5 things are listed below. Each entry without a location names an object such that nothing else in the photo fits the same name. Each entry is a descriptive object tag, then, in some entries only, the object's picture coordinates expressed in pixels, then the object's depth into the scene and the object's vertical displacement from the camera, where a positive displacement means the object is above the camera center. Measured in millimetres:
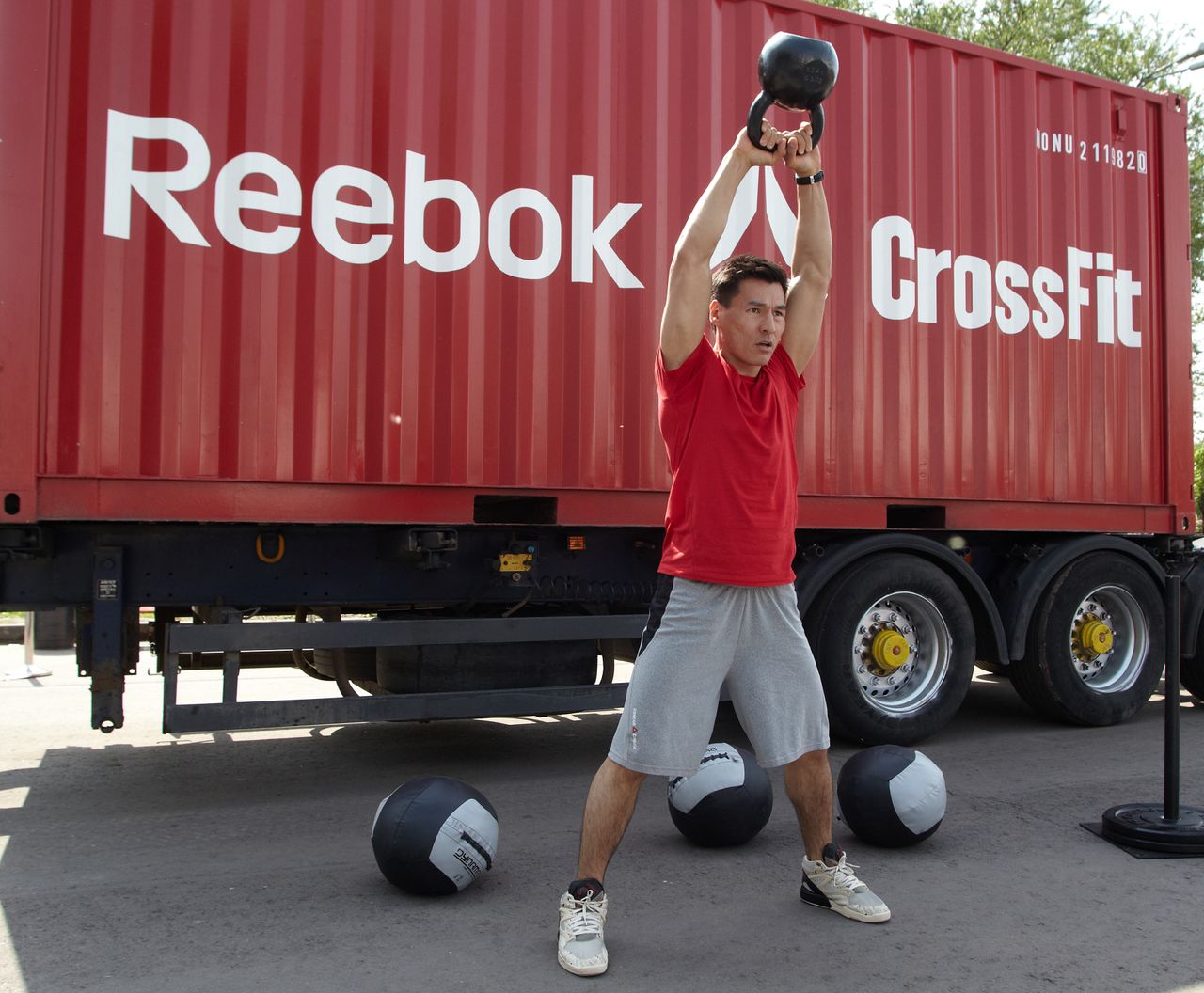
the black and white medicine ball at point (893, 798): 3979 -958
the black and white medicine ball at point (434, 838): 3445 -974
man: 3068 -93
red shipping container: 4625 +1270
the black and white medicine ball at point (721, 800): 4027 -986
